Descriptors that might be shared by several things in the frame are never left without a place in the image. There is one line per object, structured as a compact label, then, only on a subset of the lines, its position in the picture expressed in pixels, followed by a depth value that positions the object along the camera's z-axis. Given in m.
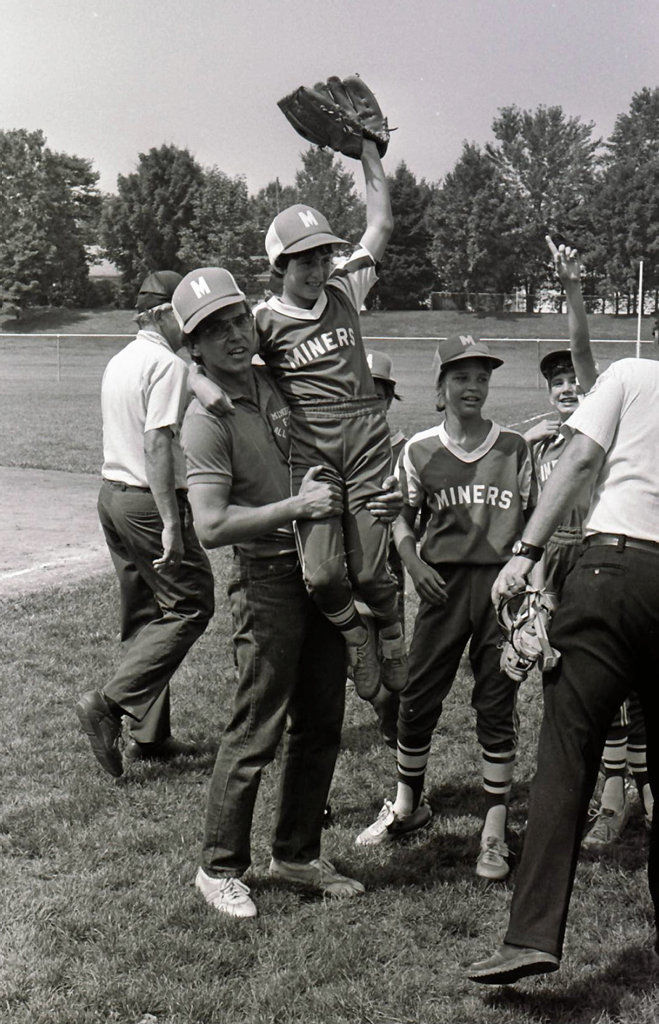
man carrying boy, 3.65
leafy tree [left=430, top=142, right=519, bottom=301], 72.56
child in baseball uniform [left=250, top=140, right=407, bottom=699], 3.82
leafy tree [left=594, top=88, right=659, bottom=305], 69.81
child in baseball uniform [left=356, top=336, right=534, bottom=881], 4.42
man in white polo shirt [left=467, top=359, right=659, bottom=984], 3.28
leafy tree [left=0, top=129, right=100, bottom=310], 68.50
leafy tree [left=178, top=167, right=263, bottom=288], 68.75
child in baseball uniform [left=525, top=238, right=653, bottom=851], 4.54
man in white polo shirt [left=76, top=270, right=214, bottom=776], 5.25
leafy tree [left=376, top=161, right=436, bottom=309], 72.88
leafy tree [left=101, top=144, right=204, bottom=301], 79.38
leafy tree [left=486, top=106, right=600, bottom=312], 75.44
